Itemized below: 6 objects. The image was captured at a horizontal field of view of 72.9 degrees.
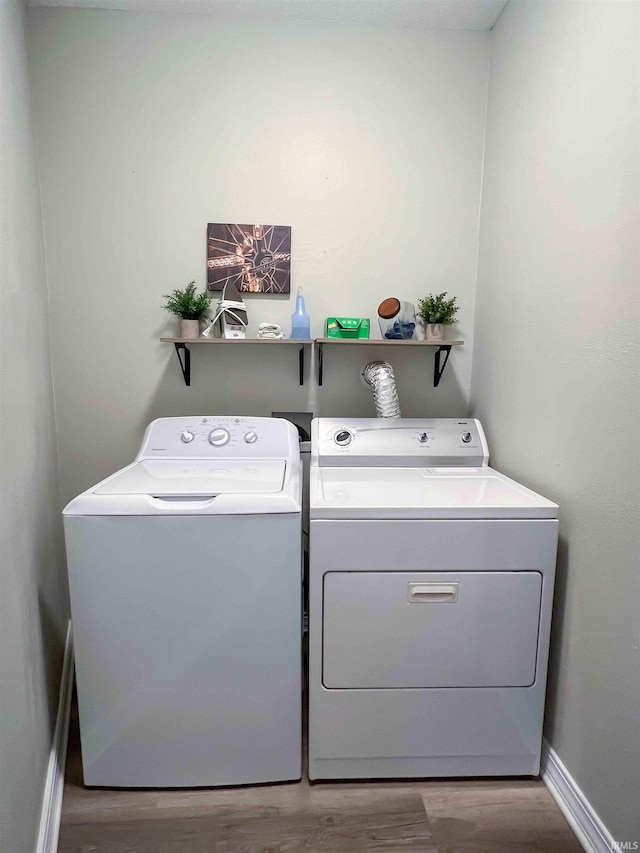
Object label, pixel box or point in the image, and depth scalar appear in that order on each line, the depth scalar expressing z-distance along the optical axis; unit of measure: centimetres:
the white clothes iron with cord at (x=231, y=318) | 167
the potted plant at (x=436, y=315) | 170
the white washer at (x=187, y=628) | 110
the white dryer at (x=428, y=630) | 115
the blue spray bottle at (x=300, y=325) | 168
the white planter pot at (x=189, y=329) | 164
